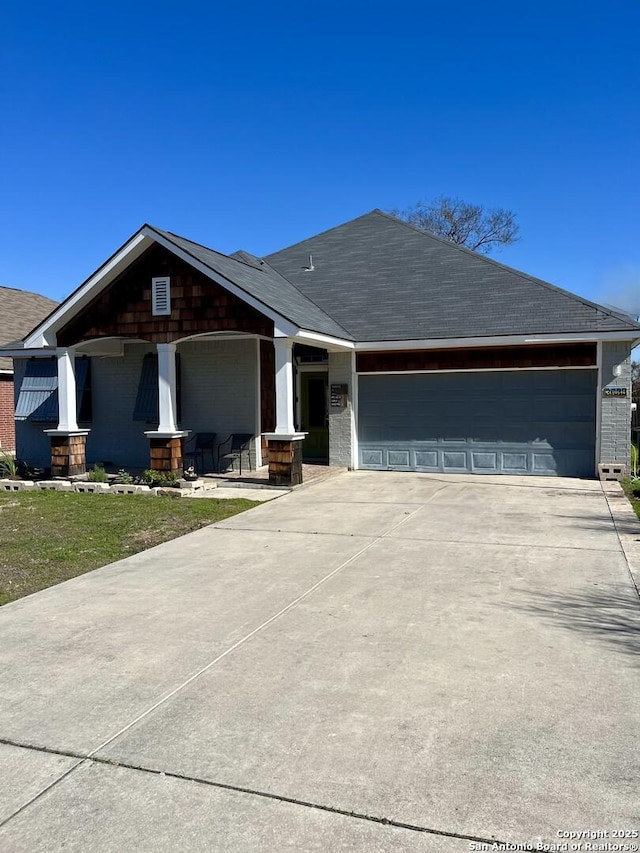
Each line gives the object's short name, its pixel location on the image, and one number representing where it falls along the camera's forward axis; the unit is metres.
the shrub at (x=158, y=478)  12.64
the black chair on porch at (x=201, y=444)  14.58
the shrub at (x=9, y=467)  14.06
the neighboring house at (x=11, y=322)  21.12
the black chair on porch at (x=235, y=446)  14.45
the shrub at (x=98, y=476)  12.98
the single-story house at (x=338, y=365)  12.76
